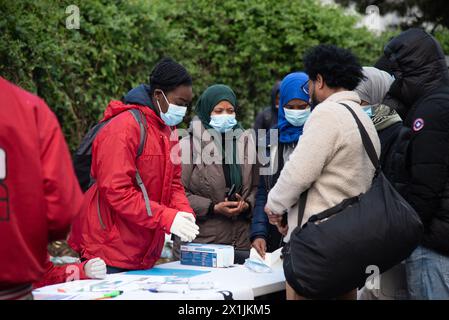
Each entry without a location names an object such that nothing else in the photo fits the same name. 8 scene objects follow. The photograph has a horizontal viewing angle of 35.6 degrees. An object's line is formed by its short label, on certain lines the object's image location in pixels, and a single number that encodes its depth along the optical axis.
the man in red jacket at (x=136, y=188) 3.57
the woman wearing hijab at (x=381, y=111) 4.11
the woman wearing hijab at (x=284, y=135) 4.57
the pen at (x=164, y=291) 3.44
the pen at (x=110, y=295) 3.29
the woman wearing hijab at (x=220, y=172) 4.53
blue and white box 4.15
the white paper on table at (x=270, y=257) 4.14
